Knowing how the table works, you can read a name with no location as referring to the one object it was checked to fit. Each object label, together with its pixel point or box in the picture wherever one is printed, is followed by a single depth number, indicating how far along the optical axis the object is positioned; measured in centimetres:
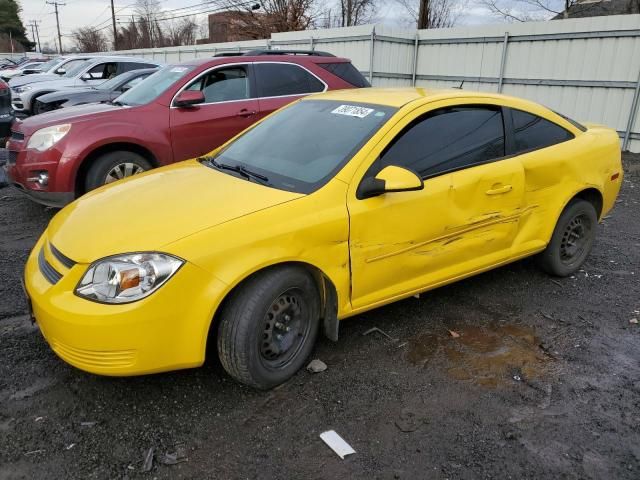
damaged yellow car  252
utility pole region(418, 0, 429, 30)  1875
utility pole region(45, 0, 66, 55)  8519
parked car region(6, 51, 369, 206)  536
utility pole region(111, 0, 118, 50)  5162
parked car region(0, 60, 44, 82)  2092
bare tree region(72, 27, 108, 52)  6981
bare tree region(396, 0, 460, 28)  1872
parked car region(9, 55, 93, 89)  1477
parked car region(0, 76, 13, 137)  848
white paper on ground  249
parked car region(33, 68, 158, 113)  997
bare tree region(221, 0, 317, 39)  3030
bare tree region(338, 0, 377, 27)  3578
